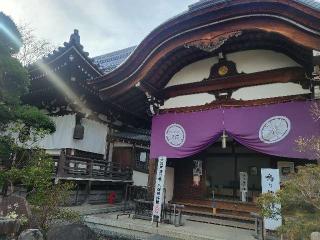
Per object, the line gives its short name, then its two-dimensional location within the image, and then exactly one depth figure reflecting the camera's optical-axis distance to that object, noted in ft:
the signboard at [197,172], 36.87
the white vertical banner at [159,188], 27.95
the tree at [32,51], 81.10
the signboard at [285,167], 31.65
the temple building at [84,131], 42.45
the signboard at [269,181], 21.98
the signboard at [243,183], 38.88
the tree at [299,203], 14.83
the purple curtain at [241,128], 23.58
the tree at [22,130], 24.00
